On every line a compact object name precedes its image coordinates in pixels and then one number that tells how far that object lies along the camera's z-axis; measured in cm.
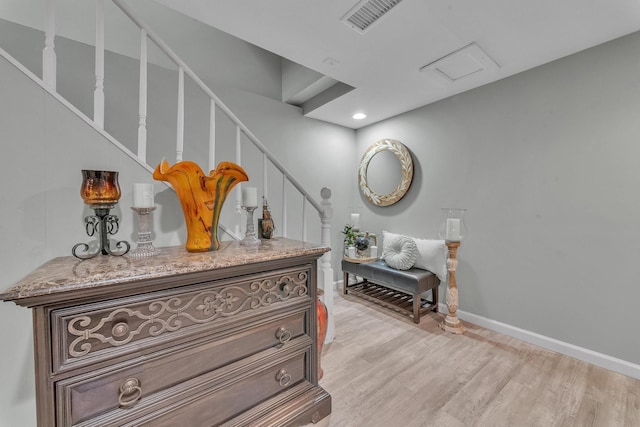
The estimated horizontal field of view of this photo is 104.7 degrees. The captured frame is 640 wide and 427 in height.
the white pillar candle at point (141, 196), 101
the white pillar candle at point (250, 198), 137
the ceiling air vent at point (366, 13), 151
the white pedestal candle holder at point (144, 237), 102
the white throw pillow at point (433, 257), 272
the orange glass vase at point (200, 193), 111
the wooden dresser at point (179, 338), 72
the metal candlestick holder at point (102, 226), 100
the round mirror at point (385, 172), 316
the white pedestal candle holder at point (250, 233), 134
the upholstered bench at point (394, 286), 259
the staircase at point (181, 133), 104
